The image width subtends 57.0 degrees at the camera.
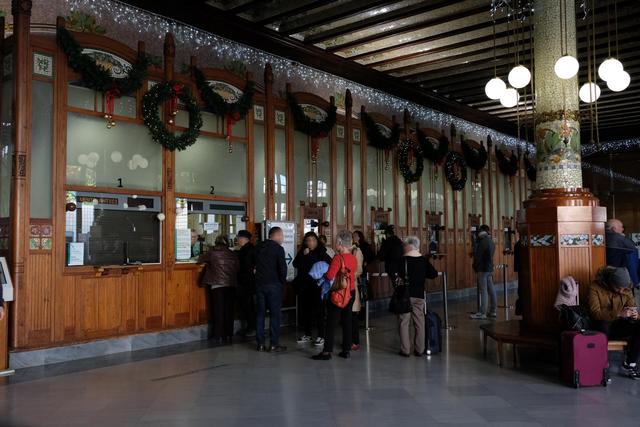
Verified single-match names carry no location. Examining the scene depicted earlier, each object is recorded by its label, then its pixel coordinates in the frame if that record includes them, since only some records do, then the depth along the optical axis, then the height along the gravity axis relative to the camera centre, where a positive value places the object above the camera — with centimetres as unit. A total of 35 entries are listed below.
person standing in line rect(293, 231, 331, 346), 794 -62
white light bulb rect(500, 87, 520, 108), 862 +207
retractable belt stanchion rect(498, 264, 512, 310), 1109 -115
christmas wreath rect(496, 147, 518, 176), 1647 +211
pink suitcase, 531 -111
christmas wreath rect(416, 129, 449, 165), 1307 +207
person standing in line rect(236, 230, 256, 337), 820 -65
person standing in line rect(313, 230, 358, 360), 670 -76
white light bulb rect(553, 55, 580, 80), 599 +174
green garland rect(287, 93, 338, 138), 988 +203
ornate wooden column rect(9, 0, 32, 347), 650 +102
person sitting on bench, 562 -70
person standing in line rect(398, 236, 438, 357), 686 -77
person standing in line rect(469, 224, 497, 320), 1005 -54
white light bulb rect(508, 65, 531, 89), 735 +203
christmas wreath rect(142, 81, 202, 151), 776 +175
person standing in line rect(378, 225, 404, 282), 1003 -15
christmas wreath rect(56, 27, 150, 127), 691 +208
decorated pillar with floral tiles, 650 +148
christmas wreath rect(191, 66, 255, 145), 842 +205
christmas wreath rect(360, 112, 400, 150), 1155 +209
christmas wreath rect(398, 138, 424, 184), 1256 +173
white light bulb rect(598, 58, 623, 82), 695 +200
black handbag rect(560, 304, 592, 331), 552 -77
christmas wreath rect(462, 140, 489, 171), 1484 +211
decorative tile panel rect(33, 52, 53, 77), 678 +209
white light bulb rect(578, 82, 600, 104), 774 +198
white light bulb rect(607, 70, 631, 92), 703 +188
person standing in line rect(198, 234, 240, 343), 802 -53
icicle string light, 766 +298
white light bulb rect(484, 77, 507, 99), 799 +204
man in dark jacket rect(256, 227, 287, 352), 729 -52
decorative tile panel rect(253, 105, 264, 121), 934 +206
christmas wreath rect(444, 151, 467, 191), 1420 +168
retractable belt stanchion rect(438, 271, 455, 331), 888 -122
